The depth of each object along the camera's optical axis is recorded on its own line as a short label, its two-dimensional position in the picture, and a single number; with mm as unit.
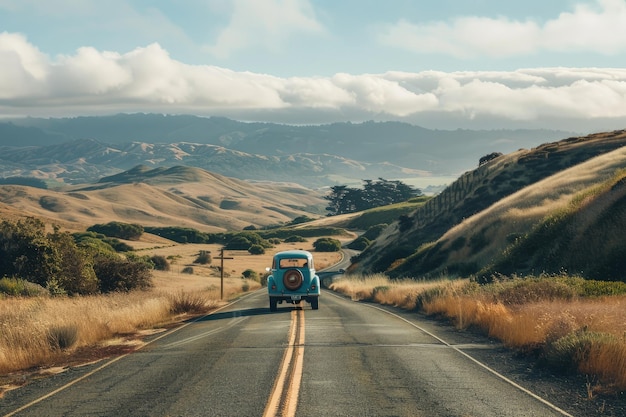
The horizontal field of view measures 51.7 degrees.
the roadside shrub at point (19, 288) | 26353
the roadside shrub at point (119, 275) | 35938
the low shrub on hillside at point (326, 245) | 134625
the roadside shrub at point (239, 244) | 136988
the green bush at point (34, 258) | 29297
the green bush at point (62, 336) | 16188
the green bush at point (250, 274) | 82419
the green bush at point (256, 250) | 126812
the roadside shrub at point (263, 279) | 77125
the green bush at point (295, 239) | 157388
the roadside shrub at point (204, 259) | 96062
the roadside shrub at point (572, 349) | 12141
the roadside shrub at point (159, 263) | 75188
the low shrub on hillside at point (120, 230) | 139750
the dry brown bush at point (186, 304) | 28202
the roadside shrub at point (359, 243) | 140675
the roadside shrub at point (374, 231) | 152775
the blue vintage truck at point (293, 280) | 27844
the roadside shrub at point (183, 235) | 159162
